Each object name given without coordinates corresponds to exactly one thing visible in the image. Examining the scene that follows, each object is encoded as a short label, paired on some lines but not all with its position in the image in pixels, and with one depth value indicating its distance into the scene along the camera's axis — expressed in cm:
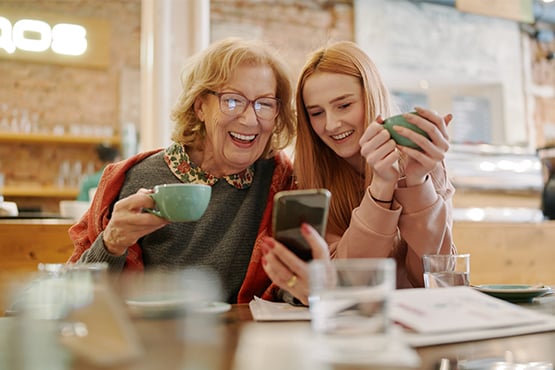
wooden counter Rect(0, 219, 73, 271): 199
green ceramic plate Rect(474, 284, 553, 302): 108
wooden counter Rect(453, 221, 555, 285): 261
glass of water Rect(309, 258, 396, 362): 63
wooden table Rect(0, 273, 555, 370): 60
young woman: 118
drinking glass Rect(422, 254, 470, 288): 114
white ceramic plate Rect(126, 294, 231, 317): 82
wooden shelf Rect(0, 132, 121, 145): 480
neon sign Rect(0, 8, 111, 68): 465
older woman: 145
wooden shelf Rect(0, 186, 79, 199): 481
